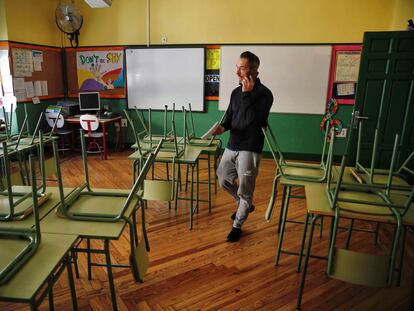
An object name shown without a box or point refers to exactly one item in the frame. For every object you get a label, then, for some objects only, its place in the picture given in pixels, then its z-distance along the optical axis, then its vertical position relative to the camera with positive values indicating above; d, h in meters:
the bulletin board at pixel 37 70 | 4.62 +0.10
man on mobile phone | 2.36 -0.35
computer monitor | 5.34 -0.37
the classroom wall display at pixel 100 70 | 5.45 +0.16
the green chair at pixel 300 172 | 1.97 -0.56
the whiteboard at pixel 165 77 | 5.14 +0.07
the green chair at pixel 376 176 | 1.95 -0.56
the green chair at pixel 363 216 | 1.41 -0.57
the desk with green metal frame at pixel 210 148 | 3.03 -0.60
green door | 3.19 -0.03
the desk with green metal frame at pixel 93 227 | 1.25 -0.59
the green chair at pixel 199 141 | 3.10 -0.58
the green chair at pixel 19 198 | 1.22 -0.56
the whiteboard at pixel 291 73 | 4.76 +0.18
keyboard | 5.20 -0.57
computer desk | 4.95 -0.66
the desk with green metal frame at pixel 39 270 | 0.90 -0.59
